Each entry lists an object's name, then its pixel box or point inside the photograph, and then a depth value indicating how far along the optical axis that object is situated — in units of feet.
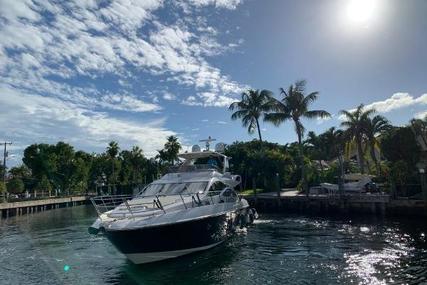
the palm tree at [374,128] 132.16
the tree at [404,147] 100.07
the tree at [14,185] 185.47
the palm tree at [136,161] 280.92
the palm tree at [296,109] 130.11
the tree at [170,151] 245.45
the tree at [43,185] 204.54
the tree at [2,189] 145.34
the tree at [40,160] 203.00
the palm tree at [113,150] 269.03
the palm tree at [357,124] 135.44
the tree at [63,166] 214.07
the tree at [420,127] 113.85
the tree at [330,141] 176.98
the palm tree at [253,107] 162.50
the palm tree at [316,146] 204.94
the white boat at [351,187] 109.50
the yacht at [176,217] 41.39
